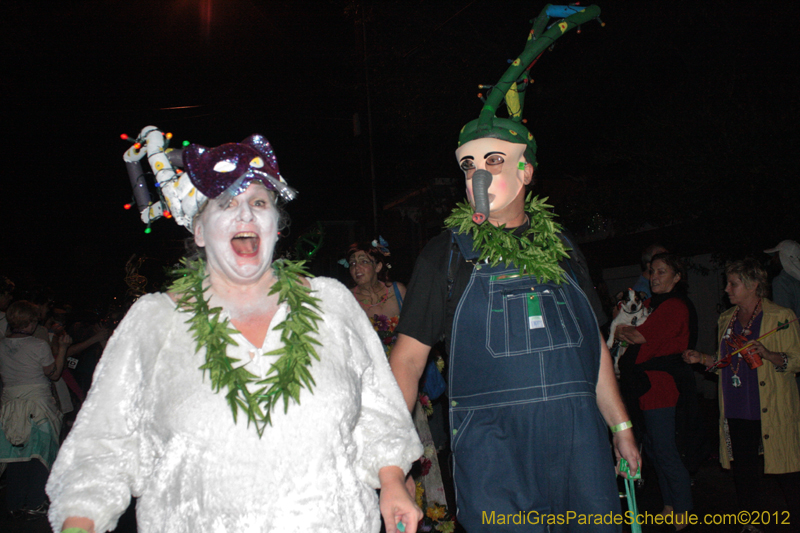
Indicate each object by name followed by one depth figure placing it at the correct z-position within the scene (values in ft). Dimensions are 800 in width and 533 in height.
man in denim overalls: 8.25
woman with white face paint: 6.29
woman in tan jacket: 14.62
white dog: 17.62
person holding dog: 15.97
